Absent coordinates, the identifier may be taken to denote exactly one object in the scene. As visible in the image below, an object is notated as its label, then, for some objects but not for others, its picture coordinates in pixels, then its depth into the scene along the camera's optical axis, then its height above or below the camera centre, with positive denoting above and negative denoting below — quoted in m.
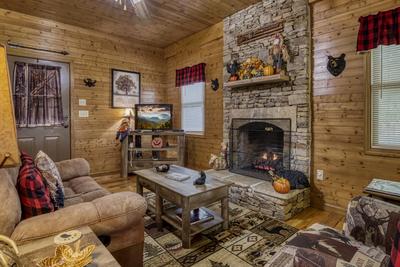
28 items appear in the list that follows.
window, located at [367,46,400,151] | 2.43 +0.29
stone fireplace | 3.00 +0.15
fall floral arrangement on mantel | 3.17 +0.94
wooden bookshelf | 4.61 -0.53
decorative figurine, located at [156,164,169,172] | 2.80 -0.52
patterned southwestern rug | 1.91 -1.12
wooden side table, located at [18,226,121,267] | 0.97 -0.58
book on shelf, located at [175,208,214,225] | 2.34 -0.97
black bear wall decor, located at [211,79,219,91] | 4.43 +0.82
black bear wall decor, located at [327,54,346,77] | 2.73 +0.75
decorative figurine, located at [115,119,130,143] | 4.60 -0.09
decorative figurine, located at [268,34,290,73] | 3.14 +1.01
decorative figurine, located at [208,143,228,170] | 3.99 -0.60
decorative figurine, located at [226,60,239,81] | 3.80 +0.95
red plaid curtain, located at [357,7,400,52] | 2.34 +1.02
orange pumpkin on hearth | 2.75 -0.73
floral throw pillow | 1.67 -0.41
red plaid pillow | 1.36 -0.42
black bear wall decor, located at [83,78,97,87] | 4.58 +0.91
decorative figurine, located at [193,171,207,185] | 2.30 -0.55
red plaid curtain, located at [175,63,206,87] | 4.67 +1.12
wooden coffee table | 2.07 -0.69
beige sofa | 1.15 -0.54
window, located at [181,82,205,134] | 4.94 +0.42
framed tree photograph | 4.98 +0.87
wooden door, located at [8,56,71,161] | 3.90 -0.07
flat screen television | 4.84 +0.23
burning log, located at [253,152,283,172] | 3.42 -0.57
